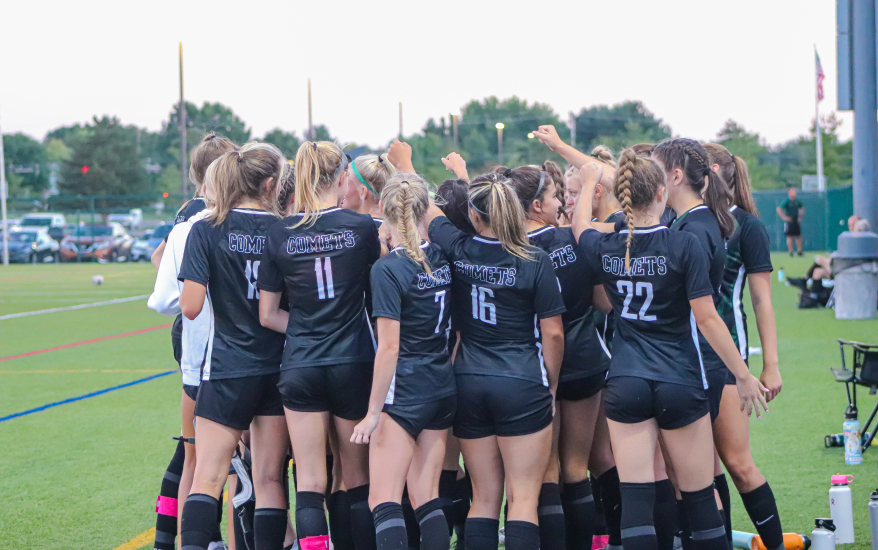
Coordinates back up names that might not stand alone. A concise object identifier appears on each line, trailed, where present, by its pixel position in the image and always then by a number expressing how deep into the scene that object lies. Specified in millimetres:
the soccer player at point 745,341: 8734
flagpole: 77312
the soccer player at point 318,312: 8023
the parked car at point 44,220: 93125
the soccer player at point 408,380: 7684
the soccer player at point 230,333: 8211
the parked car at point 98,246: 80125
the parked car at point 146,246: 79187
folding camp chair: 12680
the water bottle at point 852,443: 12743
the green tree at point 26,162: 187875
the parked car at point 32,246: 78000
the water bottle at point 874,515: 9047
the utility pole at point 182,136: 99506
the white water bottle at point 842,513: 9578
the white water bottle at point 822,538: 8805
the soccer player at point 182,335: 8852
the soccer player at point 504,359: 7961
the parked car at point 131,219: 107356
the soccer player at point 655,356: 7727
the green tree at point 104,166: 155375
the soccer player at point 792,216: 62497
